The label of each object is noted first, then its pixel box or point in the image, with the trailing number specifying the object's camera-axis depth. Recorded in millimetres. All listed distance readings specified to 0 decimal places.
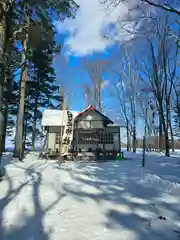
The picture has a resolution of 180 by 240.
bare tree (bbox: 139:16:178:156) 16922
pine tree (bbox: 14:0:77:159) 7336
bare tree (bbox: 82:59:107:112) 27906
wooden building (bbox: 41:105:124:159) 17109
